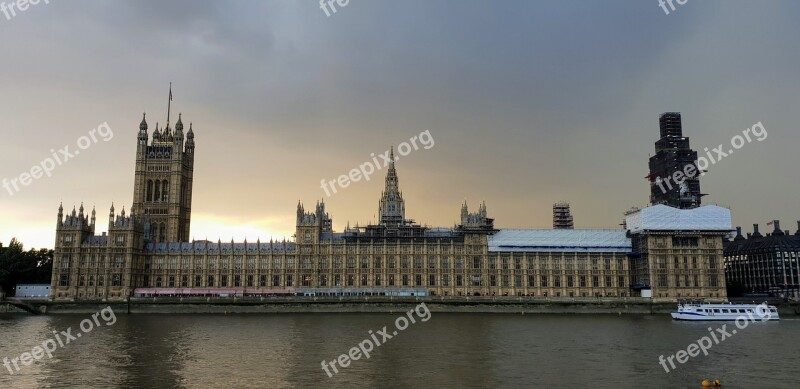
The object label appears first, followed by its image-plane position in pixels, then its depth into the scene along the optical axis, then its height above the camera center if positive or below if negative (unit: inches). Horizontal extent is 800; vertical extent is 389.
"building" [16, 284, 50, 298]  5354.3 -64.3
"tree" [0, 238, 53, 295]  5359.3 +154.5
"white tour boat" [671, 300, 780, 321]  4074.8 -190.1
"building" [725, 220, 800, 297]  6840.6 +216.4
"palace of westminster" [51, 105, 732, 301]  5536.4 +200.0
